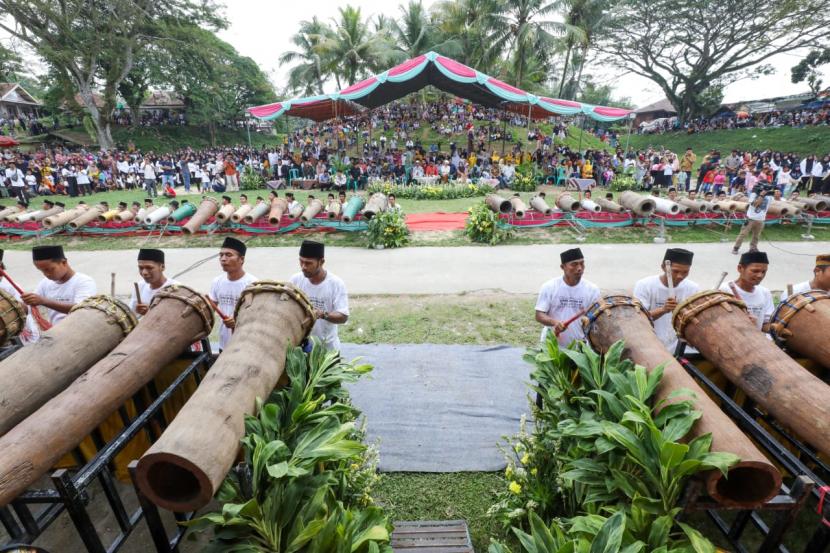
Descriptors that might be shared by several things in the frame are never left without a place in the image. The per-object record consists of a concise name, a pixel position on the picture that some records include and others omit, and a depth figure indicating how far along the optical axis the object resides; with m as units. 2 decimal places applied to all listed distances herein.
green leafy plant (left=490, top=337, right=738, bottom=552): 1.94
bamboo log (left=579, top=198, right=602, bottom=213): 11.02
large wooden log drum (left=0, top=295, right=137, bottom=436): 2.40
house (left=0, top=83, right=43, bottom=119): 38.03
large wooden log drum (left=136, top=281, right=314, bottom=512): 1.84
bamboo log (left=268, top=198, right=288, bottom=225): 10.76
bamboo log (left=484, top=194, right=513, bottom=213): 10.67
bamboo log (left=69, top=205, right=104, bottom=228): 11.02
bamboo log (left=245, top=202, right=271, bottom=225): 10.88
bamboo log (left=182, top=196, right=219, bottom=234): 10.54
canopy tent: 16.02
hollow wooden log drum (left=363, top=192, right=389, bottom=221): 10.41
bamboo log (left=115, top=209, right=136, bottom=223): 11.29
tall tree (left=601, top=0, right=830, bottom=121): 27.25
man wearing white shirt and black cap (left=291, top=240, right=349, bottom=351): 3.86
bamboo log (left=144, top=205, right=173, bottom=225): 10.80
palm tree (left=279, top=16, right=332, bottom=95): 30.75
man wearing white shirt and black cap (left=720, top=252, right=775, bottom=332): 3.64
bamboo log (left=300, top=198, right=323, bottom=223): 11.03
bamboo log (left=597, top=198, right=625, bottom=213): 11.09
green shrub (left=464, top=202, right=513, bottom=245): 10.29
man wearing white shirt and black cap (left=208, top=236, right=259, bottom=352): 4.00
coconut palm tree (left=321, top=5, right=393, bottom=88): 27.39
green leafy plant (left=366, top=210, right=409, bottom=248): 10.05
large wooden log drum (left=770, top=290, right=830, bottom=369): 2.76
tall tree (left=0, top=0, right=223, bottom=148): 24.06
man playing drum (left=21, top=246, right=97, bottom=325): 3.94
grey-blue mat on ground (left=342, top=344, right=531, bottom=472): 3.85
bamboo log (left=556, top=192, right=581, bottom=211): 11.05
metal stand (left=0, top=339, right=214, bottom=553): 2.06
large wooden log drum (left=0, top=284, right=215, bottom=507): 1.97
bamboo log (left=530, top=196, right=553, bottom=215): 11.23
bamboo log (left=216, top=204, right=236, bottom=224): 10.80
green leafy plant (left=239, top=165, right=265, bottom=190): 19.94
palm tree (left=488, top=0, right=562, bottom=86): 23.23
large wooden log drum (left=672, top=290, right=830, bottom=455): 2.11
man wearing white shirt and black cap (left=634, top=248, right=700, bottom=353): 3.71
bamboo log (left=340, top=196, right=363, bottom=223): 10.84
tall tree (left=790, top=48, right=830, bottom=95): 37.06
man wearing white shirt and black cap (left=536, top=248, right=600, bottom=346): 3.90
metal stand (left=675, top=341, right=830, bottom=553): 1.97
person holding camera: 8.48
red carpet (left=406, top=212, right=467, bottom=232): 11.86
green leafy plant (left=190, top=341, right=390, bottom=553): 1.94
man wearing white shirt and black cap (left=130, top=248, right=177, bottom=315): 3.98
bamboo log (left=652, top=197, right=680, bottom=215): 10.51
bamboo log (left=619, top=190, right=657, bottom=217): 10.62
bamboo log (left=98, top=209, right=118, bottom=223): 11.22
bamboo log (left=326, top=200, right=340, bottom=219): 11.00
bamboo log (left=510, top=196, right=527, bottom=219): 10.95
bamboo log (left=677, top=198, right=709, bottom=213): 10.74
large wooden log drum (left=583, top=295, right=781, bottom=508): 1.95
